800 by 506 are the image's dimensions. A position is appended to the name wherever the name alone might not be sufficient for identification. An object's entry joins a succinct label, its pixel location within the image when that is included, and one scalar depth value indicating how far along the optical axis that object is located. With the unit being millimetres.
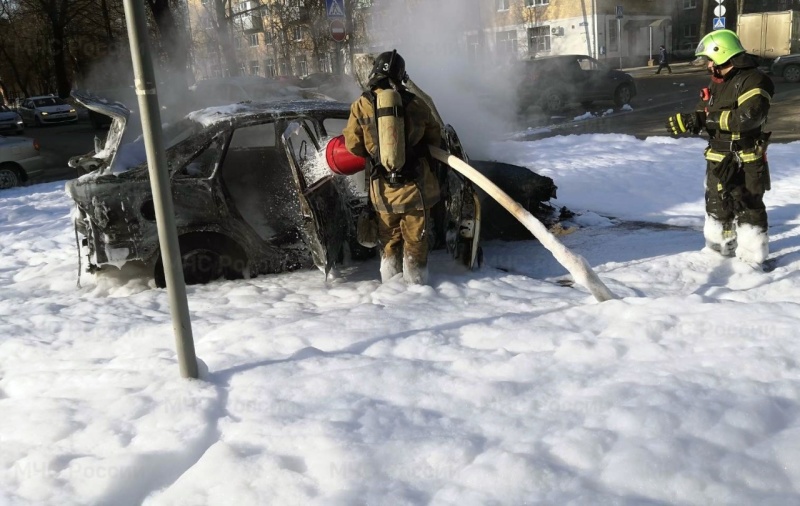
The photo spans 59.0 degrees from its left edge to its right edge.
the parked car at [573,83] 20609
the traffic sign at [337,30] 11430
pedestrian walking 32500
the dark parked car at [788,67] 25812
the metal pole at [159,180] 2990
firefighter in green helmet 5281
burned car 5184
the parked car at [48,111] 33969
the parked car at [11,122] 28672
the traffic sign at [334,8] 11367
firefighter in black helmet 4715
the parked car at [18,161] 12664
